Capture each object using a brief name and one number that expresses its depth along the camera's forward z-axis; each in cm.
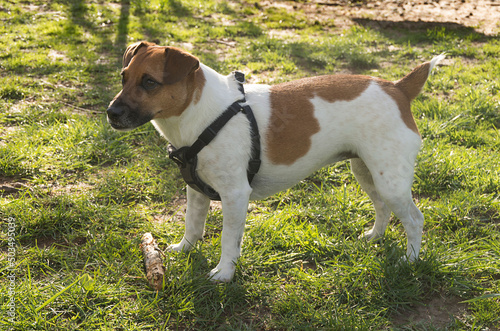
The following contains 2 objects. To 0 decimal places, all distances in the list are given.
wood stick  313
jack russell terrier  295
